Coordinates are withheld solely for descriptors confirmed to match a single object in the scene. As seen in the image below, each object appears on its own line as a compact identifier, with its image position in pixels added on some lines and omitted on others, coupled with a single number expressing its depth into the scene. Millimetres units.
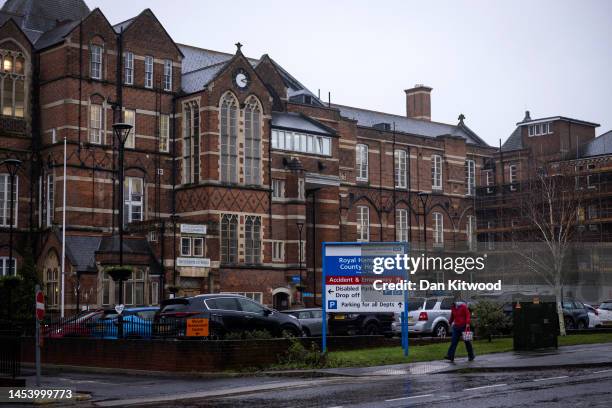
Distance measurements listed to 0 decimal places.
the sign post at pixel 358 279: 26641
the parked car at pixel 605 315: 46603
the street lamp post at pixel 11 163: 43794
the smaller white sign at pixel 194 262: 55250
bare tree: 47812
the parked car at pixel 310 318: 38000
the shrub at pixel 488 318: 31891
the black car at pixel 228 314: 29234
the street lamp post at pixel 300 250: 62656
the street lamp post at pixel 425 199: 71650
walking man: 25944
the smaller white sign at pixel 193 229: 55991
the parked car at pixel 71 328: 30961
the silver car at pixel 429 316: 37406
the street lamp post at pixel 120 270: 34106
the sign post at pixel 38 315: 21844
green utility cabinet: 28842
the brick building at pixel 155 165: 55031
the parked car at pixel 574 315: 42062
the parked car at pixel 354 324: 38688
